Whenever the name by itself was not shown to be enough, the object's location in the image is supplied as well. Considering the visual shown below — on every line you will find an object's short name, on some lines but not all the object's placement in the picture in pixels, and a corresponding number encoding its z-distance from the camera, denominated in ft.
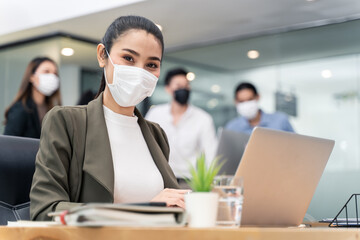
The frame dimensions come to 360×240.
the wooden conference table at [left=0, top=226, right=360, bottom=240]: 2.95
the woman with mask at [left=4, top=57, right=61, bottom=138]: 14.35
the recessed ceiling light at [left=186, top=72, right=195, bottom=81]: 20.31
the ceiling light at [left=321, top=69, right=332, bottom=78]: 17.02
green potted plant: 3.43
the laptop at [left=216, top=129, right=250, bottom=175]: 7.87
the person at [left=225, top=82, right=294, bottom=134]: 16.80
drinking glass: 3.64
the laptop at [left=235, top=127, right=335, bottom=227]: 4.54
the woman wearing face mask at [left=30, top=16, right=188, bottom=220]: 4.70
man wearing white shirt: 17.97
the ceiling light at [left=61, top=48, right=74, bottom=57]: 20.38
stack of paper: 3.08
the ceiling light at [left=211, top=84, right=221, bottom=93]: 19.79
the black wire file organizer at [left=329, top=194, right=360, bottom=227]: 5.26
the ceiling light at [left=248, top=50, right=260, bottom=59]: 18.89
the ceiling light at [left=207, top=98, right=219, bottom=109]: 19.83
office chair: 5.51
